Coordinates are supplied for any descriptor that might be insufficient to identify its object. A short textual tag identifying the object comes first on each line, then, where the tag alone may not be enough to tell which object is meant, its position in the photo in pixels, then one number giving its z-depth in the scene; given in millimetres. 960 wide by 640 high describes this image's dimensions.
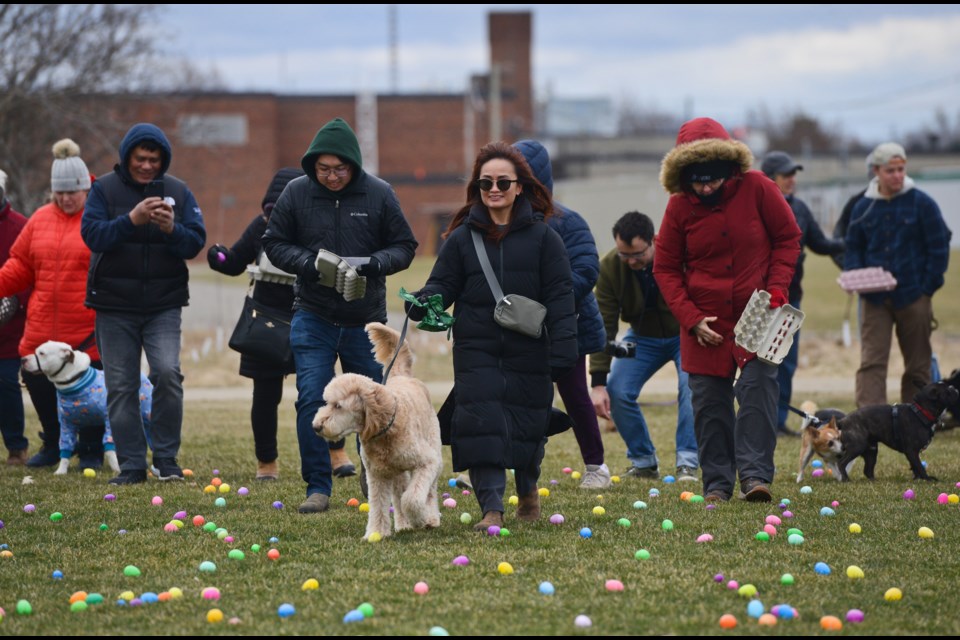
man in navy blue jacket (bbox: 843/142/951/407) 21937
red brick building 117250
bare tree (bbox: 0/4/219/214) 48906
